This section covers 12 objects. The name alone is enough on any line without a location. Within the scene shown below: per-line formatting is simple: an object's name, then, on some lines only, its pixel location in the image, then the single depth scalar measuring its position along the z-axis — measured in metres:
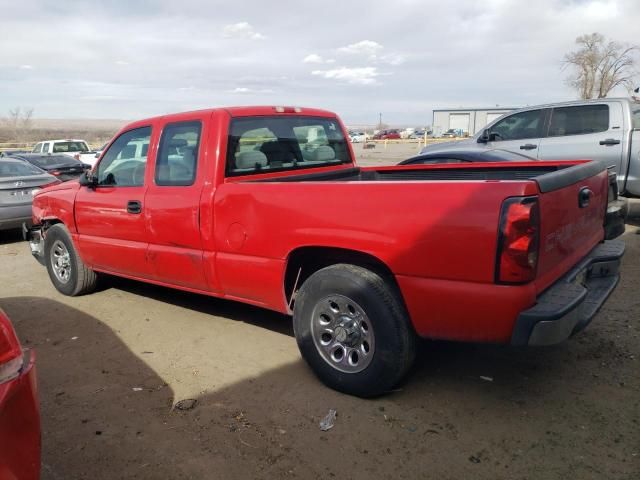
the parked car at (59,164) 13.13
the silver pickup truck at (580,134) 7.72
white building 70.81
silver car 8.56
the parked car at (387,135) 72.38
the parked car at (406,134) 78.37
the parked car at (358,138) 64.63
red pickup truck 2.69
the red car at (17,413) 1.82
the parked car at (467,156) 6.60
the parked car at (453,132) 60.80
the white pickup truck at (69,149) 19.25
